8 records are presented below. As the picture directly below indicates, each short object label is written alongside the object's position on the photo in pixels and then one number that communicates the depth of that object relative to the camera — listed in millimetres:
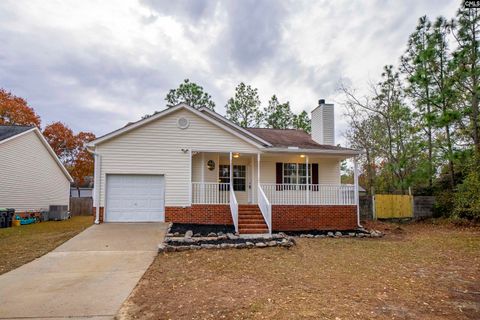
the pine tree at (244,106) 29344
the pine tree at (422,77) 16562
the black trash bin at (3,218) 14594
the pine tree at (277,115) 30031
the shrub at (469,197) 13508
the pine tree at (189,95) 29688
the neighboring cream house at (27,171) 16188
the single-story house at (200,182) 12305
